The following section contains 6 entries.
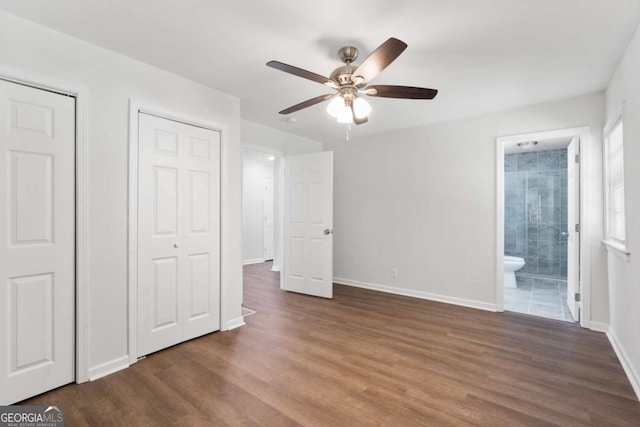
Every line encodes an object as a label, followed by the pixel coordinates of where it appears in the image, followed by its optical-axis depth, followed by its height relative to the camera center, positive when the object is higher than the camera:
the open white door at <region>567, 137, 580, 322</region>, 3.28 -0.07
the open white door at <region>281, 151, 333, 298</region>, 4.28 -0.14
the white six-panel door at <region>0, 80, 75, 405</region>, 1.86 -0.18
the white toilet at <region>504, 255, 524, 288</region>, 5.00 -0.96
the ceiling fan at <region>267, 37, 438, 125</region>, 1.92 +0.89
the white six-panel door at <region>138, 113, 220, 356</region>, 2.51 -0.17
